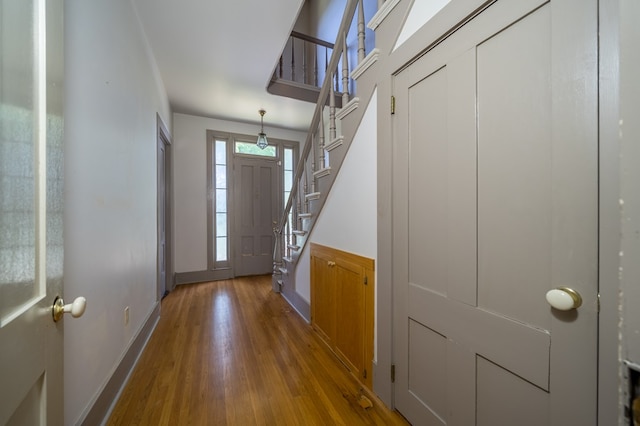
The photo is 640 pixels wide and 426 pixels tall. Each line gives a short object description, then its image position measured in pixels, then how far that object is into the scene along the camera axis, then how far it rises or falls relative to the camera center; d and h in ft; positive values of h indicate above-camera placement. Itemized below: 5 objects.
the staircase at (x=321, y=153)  5.36 +1.60
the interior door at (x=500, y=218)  2.30 -0.06
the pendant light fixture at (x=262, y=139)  12.28 +3.61
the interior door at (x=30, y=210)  1.66 +0.00
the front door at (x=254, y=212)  14.11 -0.03
